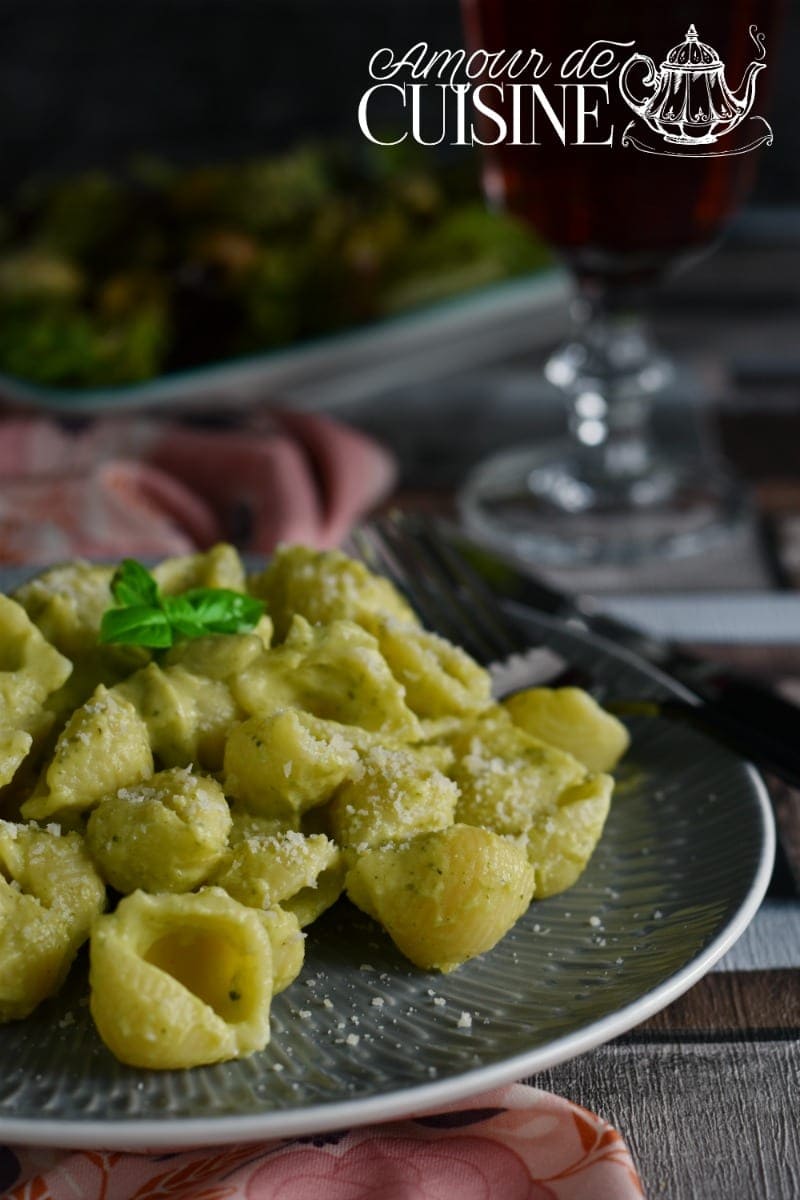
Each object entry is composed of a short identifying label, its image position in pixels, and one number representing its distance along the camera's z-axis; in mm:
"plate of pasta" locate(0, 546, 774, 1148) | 401
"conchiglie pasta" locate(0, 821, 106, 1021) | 411
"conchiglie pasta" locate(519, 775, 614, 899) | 450
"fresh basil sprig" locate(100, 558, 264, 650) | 455
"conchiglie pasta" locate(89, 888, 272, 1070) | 401
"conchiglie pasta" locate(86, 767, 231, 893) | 421
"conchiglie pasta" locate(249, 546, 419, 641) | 481
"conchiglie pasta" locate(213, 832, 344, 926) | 423
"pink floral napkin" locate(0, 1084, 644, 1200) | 404
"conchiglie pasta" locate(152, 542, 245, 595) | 490
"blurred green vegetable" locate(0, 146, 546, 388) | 786
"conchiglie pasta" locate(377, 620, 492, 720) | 472
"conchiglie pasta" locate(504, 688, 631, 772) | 487
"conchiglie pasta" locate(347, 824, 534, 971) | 426
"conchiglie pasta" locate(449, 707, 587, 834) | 455
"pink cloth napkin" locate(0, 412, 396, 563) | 654
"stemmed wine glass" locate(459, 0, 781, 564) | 620
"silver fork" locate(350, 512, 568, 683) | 525
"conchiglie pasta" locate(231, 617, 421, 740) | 455
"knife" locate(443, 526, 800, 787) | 488
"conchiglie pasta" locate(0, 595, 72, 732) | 440
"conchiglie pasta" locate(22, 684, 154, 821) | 431
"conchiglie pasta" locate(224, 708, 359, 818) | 433
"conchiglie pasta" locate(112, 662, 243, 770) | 444
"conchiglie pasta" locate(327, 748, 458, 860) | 436
